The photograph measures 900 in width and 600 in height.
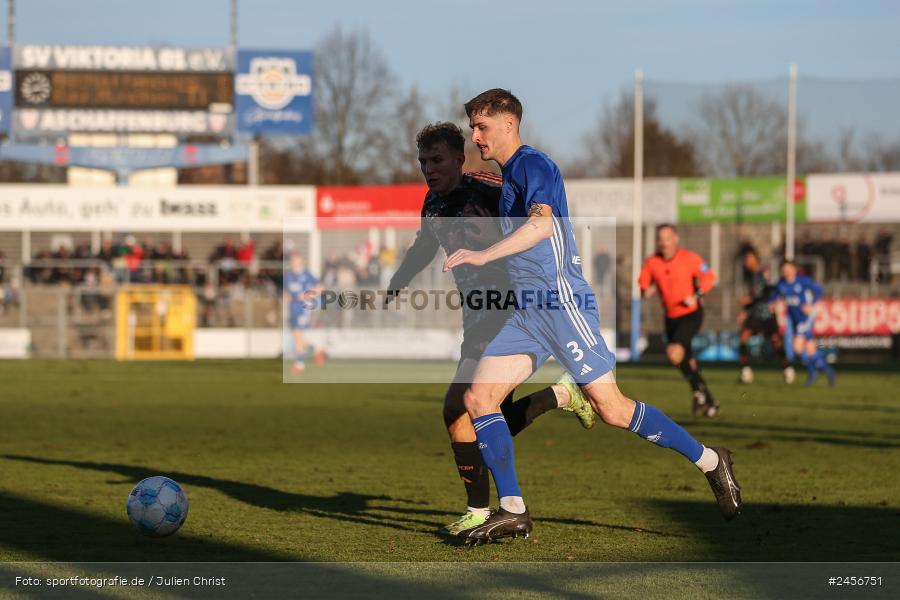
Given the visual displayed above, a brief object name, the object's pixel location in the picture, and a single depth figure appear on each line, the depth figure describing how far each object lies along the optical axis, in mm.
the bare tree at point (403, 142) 53438
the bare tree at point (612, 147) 56938
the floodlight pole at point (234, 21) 44212
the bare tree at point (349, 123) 54719
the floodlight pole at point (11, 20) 45000
